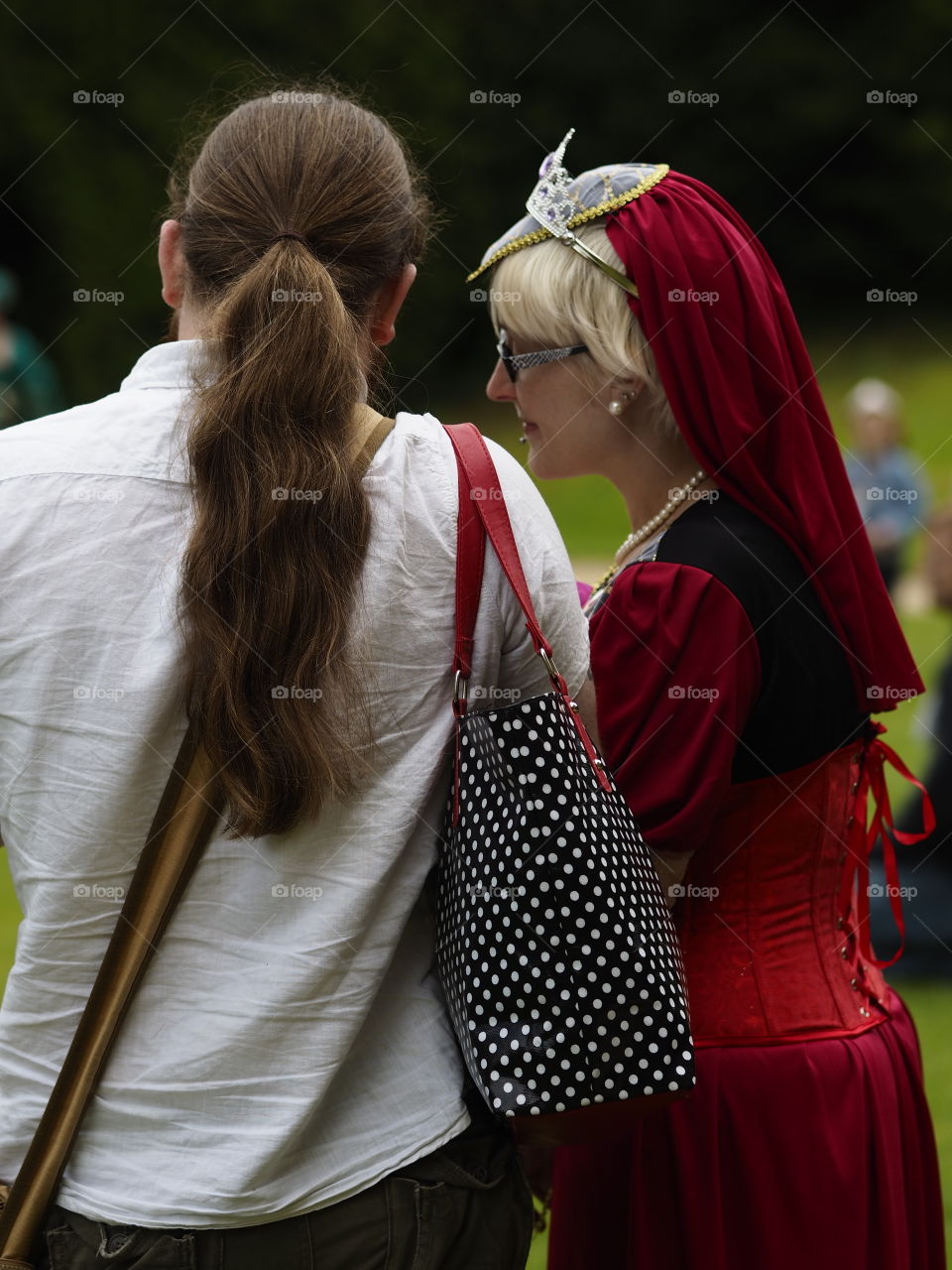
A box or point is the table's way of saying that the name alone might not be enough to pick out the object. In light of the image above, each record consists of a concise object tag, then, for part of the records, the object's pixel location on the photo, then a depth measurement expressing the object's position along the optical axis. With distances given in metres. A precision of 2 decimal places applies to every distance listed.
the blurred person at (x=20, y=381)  8.75
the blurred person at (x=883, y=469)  9.92
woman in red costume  1.92
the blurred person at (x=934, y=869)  4.89
